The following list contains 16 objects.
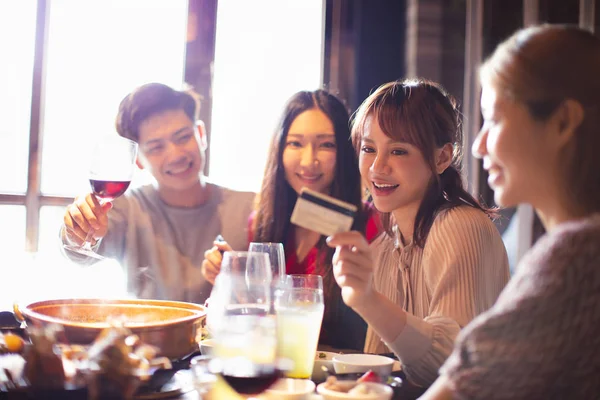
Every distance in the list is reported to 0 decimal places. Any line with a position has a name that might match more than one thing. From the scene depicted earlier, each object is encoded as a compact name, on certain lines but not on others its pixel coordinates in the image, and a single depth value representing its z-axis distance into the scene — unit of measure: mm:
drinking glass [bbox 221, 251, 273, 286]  1255
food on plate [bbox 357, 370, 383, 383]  1003
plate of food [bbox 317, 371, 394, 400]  933
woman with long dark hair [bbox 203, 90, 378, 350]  2240
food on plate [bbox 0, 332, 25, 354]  1034
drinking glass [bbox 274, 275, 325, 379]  1208
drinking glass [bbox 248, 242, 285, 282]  1591
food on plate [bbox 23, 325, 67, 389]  873
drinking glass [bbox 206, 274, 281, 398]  920
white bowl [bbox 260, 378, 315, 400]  956
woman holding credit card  1454
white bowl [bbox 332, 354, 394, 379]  1145
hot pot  1096
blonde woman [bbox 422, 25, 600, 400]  800
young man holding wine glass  2484
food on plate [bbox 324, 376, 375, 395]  951
